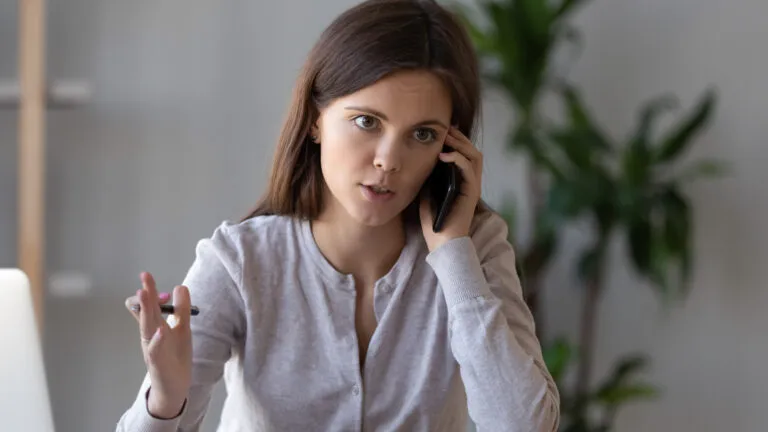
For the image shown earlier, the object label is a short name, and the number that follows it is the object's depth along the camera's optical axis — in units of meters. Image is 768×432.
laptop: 1.67
